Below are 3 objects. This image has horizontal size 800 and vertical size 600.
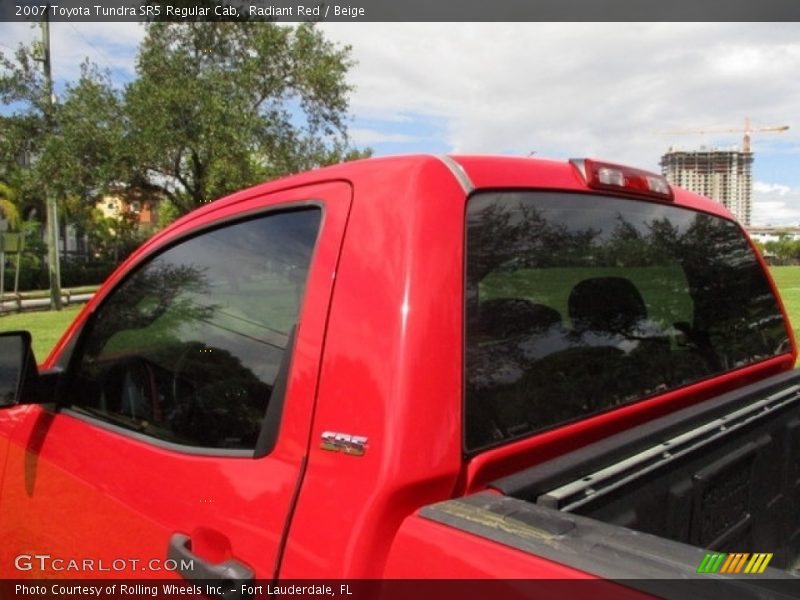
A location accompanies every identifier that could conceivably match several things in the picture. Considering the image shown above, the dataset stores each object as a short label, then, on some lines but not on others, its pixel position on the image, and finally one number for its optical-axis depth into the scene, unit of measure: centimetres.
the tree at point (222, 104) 1953
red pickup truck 127
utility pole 2102
